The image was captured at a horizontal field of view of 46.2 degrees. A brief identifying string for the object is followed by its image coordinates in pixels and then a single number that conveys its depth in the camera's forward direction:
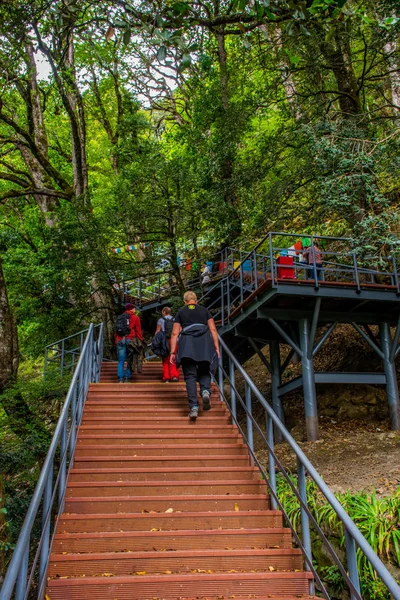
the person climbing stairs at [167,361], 9.25
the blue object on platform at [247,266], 15.19
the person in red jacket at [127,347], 9.78
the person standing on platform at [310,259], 9.75
